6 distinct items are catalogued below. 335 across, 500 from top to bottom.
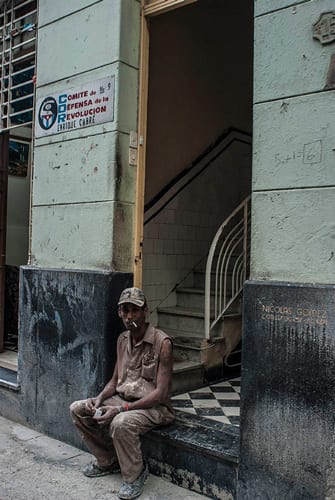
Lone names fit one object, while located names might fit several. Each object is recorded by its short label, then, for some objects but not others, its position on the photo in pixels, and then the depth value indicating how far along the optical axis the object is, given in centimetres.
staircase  497
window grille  504
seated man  330
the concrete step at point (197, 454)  322
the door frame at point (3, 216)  564
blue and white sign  404
